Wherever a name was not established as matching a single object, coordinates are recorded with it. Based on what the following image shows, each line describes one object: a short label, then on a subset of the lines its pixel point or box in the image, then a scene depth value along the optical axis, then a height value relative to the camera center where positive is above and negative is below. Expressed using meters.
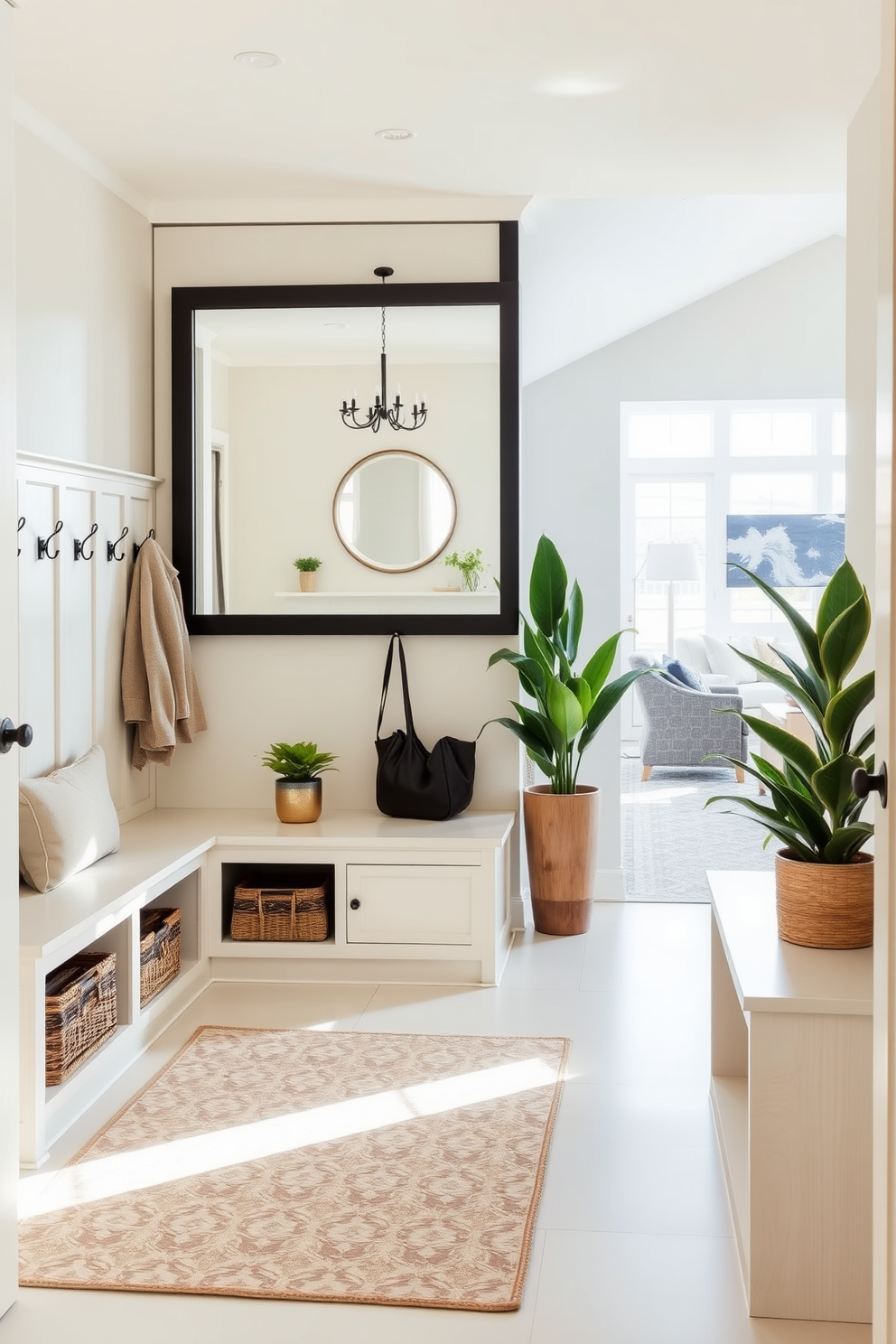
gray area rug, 5.17 -1.04
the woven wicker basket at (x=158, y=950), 3.31 -0.88
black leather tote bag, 4.02 -0.48
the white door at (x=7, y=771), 2.01 -0.23
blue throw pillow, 8.12 -0.31
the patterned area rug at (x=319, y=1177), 2.14 -1.09
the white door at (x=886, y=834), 1.52 -0.25
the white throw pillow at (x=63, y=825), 3.07 -0.50
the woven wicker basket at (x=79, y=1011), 2.75 -0.88
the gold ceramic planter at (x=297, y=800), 3.97 -0.55
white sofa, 8.52 -0.29
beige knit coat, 3.97 -0.11
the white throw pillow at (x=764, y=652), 8.71 -0.18
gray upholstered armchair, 7.93 -0.62
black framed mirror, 4.16 +0.59
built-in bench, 3.73 -0.81
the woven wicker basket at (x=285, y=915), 3.78 -0.87
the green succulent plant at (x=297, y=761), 3.99 -0.42
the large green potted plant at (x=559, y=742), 4.16 -0.38
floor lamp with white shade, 8.81 +0.45
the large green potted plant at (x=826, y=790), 2.17 -0.29
